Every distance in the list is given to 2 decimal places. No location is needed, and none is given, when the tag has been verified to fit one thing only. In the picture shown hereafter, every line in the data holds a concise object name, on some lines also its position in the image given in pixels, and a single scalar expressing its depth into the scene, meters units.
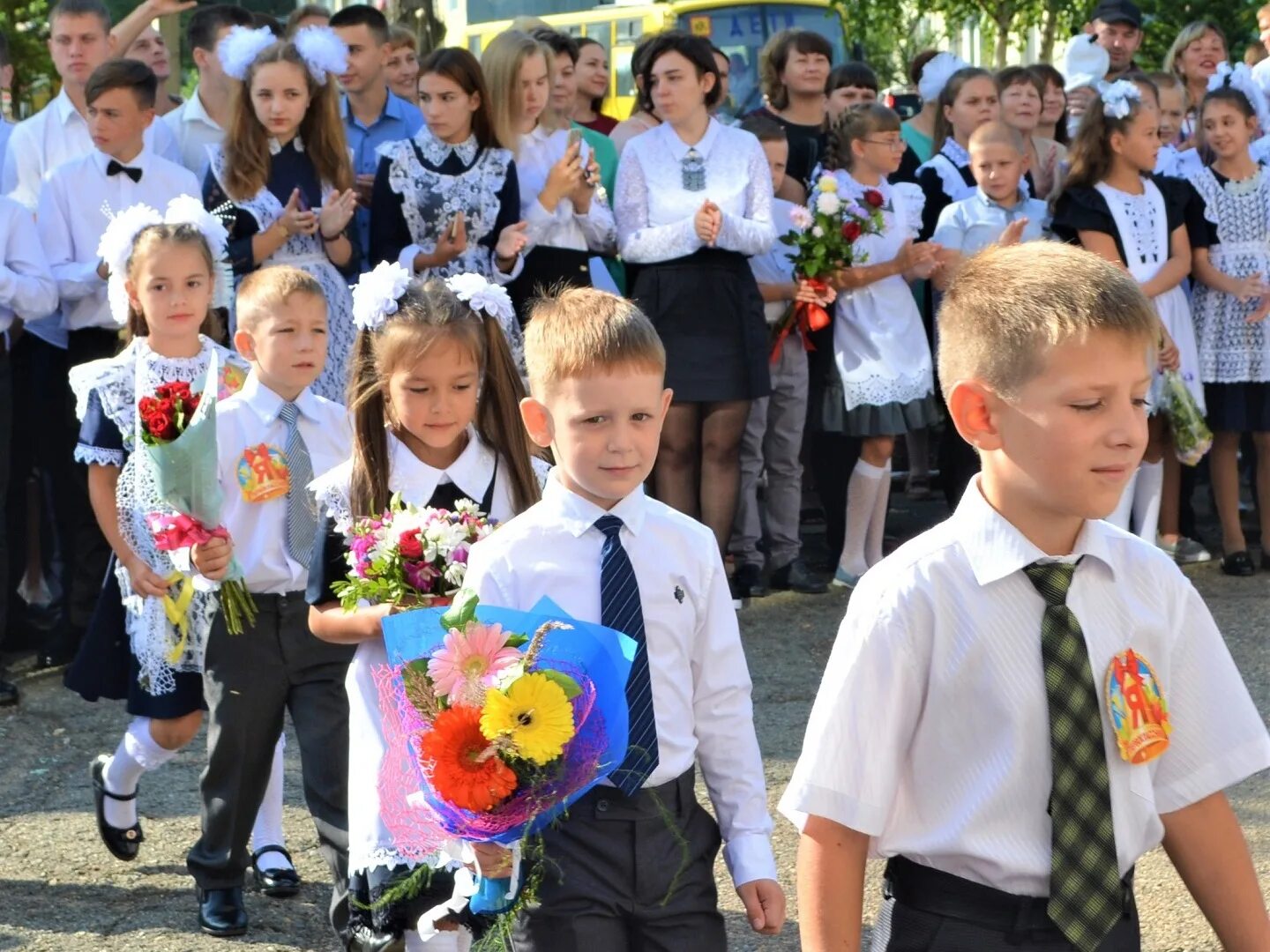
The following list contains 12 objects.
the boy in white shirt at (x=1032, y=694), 2.49
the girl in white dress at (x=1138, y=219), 8.15
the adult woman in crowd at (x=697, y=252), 7.77
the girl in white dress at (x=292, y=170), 6.99
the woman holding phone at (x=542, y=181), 7.52
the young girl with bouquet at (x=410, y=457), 3.77
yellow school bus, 18.30
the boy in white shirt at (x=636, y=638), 3.09
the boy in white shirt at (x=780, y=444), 8.40
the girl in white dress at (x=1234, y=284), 8.61
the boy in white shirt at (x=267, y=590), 4.51
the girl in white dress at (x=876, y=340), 8.36
